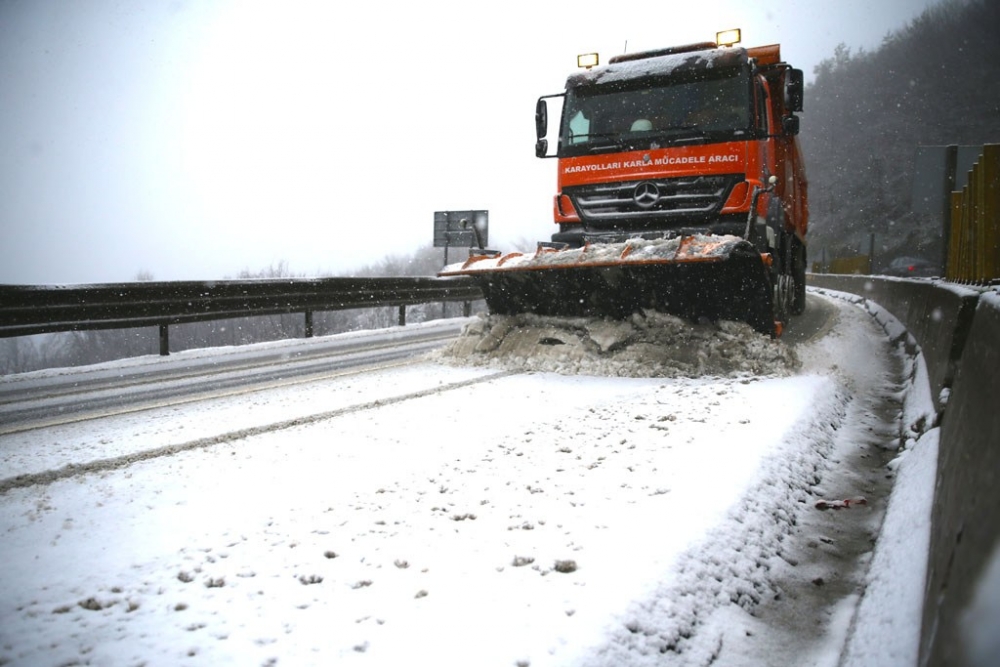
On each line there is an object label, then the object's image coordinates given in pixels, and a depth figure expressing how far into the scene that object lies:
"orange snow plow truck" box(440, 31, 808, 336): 6.42
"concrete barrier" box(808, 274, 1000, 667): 1.20
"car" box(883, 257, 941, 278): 39.77
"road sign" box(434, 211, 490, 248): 24.44
